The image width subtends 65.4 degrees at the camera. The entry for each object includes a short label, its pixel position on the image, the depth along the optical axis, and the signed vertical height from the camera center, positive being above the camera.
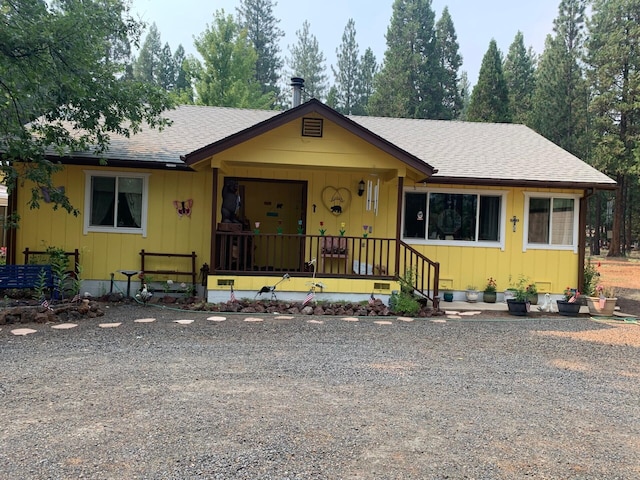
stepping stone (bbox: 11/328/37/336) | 6.24 -1.34
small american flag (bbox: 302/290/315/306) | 8.64 -1.07
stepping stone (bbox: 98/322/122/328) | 6.87 -1.34
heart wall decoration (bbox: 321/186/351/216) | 10.19 +0.77
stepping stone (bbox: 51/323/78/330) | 6.63 -1.34
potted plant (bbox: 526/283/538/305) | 9.88 -0.99
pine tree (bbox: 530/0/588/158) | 30.72 +8.77
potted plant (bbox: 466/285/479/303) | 10.09 -1.08
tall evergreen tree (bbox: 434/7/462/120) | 39.78 +14.66
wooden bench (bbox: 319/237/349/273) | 9.27 -0.25
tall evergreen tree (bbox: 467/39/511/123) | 31.23 +9.29
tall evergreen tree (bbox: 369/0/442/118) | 37.62 +13.23
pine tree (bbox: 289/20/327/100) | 46.19 +16.12
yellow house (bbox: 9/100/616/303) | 8.75 +0.48
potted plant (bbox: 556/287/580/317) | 8.94 -1.10
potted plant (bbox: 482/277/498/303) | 10.12 -1.00
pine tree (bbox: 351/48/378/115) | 46.09 +14.63
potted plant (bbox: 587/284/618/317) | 8.92 -1.03
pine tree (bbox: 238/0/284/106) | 42.22 +17.05
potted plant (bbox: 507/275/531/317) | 8.80 -1.07
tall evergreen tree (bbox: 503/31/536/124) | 35.67 +12.55
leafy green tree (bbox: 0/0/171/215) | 7.48 +2.35
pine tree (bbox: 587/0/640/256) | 27.20 +8.38
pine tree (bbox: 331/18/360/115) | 46.31 +15.66
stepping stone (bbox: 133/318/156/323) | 7.32 -1.34
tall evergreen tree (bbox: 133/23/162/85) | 44.84 +15.65
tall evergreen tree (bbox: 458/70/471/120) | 53.25 +17.14
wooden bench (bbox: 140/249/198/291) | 9.48 -0.69
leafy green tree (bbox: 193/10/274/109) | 23.95 +8.17
